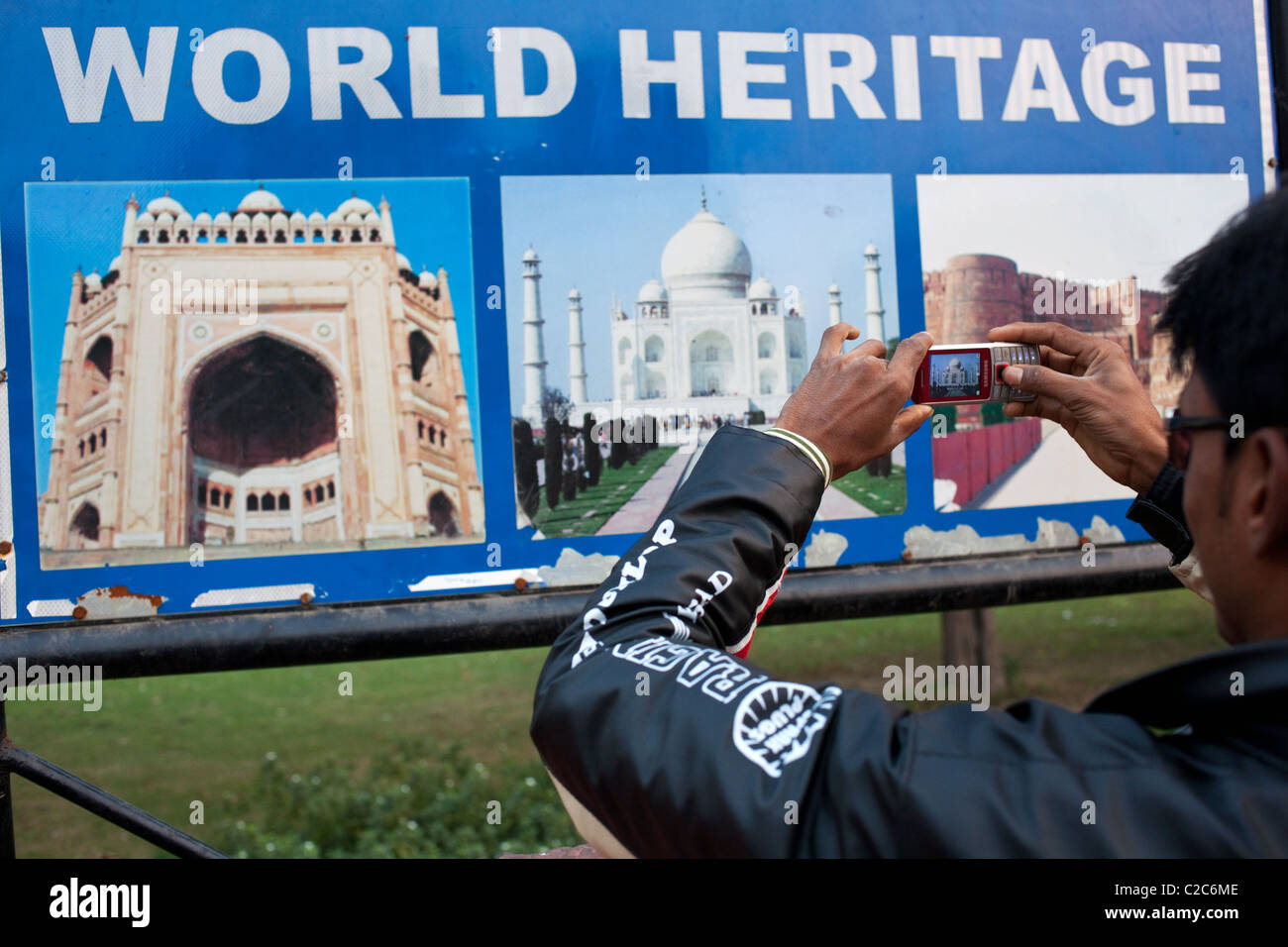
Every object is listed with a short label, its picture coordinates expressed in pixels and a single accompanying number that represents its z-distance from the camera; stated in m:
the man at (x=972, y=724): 0.81
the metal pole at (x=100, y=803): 1.82
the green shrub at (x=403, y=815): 4.16
